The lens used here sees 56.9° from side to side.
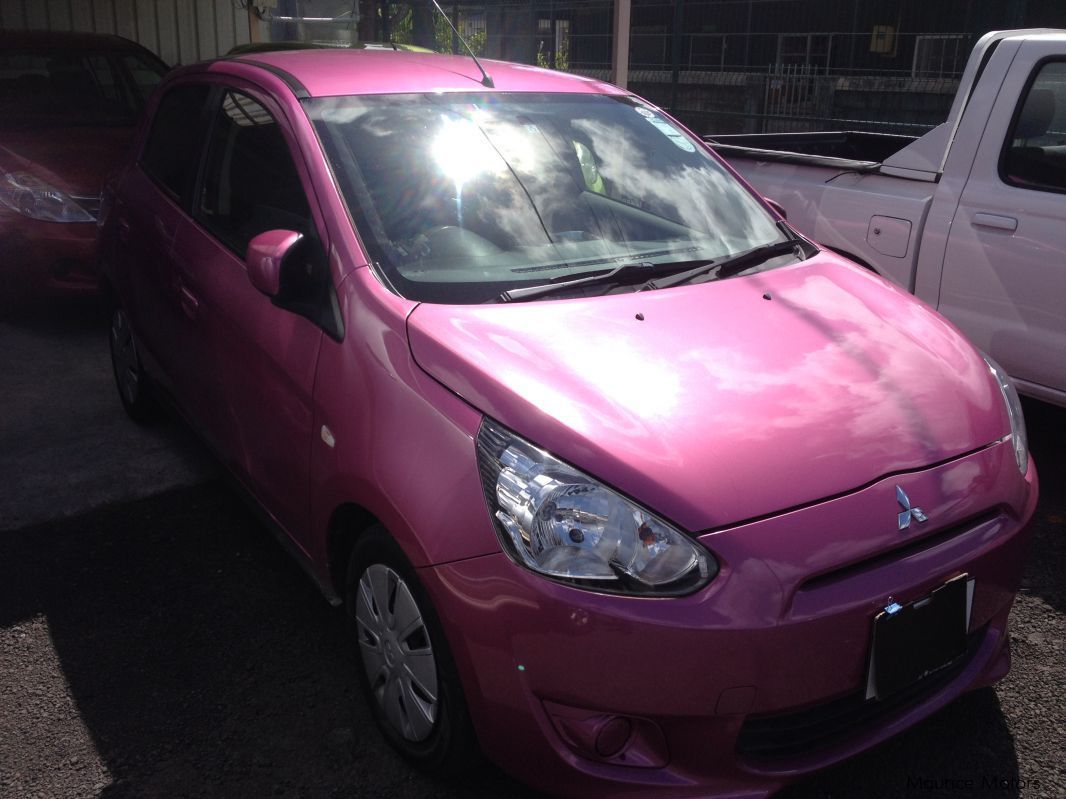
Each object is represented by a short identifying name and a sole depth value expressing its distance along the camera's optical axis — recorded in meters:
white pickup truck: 3.93
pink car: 1.97
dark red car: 5.73
